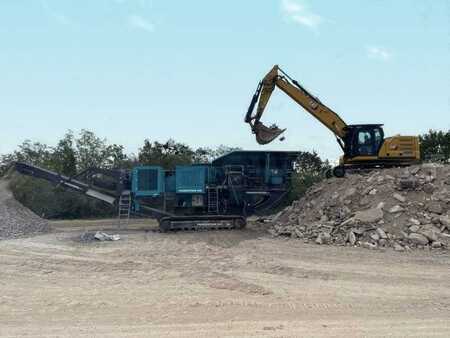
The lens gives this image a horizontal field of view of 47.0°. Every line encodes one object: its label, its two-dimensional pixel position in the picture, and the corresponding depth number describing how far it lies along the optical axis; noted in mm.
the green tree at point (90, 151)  43594
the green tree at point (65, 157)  37688
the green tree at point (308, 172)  31116
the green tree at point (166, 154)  36600
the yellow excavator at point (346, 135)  23141
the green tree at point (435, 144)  41416
